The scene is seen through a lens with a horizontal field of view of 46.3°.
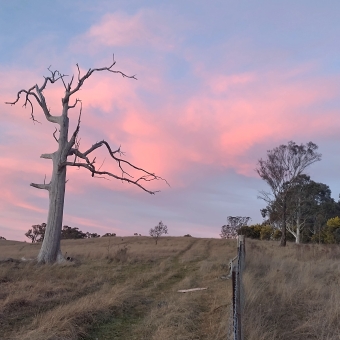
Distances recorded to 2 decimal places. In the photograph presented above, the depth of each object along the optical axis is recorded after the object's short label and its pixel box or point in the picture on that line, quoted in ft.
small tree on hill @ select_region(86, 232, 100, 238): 224.12
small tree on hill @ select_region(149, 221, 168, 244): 155.94
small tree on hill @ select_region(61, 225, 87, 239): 211.61
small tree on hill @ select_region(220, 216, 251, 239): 195.93
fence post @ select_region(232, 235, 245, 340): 16.44
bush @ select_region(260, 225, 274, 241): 180.65
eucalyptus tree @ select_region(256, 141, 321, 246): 125.08
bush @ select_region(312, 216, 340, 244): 149.16
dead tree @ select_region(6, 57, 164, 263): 54.80
